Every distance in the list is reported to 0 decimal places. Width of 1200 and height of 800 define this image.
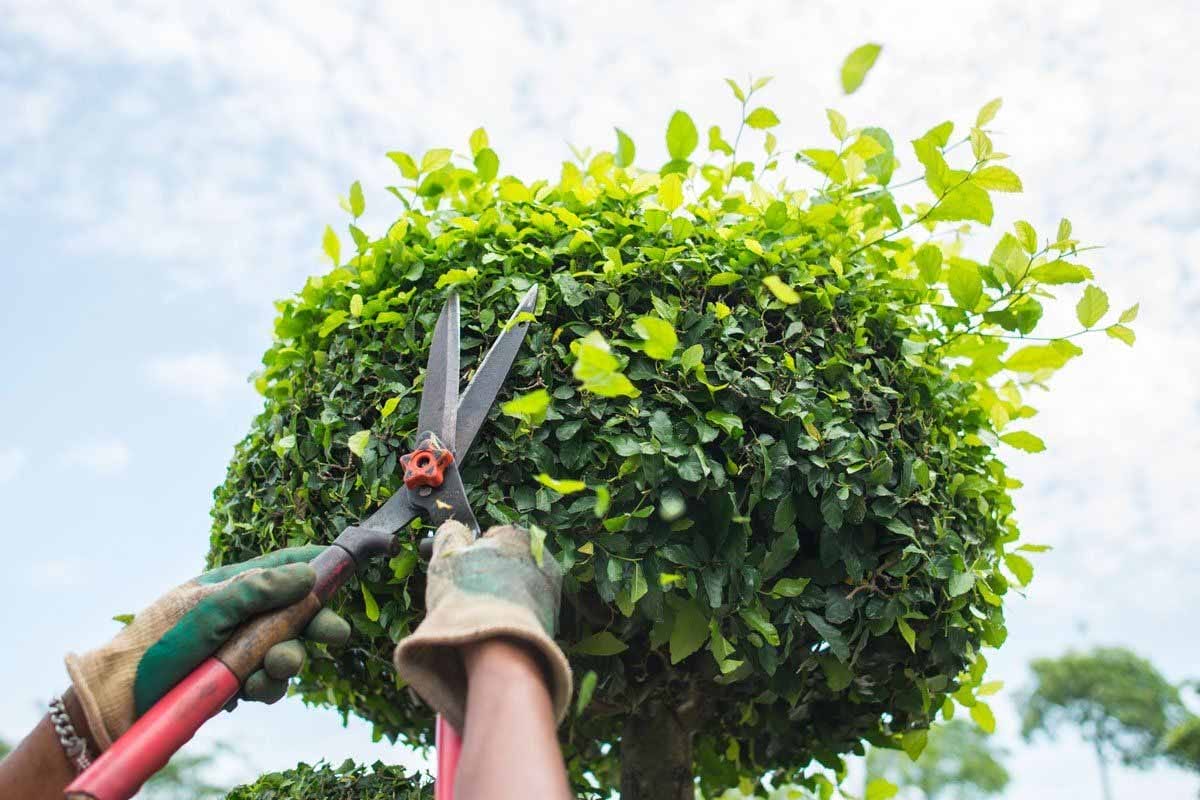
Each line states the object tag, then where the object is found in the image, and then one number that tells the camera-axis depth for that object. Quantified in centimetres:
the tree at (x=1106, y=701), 3014
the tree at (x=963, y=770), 2714
